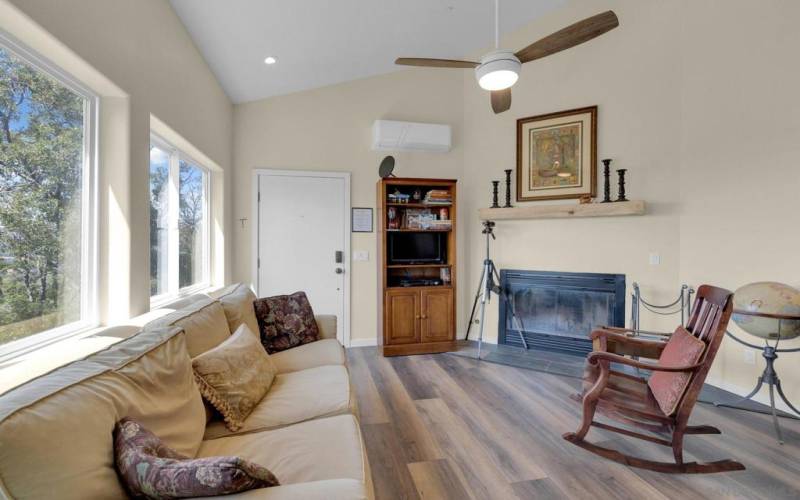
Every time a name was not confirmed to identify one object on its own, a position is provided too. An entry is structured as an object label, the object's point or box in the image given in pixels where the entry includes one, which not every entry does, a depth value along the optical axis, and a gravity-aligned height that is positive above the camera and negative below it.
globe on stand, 2.30 -0.42
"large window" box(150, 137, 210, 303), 2.71 +0.20
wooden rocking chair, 2.01 -0.86
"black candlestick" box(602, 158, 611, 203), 3.61 +0.66
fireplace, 3.85 -0.66
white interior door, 4.29 +0.10
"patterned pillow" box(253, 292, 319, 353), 2.80 -0.59
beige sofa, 0.80 -0.50
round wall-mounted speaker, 4.28 +0.92
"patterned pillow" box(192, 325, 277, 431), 1.63 -0.62
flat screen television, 4.46 -0.01
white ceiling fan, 2.11 +1.22
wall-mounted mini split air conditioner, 4.29 +1.30
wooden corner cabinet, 4.18 -0.21
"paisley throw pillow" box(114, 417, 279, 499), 0.87 -0.54
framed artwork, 3.87 +1.00
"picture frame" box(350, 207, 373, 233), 4.47 +0.33
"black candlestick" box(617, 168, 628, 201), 3.56 +0.60
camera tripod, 4.28 -0.44
